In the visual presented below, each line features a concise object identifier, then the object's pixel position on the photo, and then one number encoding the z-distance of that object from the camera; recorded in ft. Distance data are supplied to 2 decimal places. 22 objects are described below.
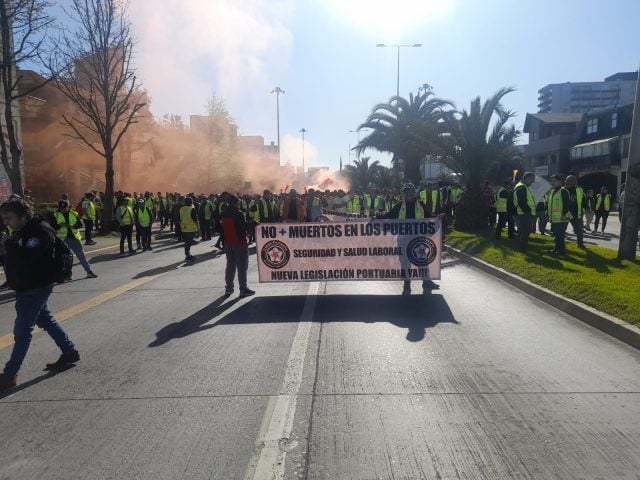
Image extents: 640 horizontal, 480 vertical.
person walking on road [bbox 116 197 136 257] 48.42
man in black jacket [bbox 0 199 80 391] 14.48
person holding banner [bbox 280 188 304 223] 48.26
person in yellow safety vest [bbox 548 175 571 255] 36.32
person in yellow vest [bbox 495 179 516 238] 48.04
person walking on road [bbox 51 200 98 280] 34.88
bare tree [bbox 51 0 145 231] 74.13
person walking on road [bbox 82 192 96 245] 60.39
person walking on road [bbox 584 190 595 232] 63.00
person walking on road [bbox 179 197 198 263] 42.73
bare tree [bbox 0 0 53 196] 52.70
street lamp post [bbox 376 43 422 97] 107.55
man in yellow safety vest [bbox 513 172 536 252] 36.32
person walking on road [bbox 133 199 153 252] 51.01
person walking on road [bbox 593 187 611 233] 57.60
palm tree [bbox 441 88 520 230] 59.67
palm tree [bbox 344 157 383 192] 182.70
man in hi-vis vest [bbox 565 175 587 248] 37.27
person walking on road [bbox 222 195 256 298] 27.89
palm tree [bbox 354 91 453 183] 97.35
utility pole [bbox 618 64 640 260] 31.53
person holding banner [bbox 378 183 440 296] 27.96
